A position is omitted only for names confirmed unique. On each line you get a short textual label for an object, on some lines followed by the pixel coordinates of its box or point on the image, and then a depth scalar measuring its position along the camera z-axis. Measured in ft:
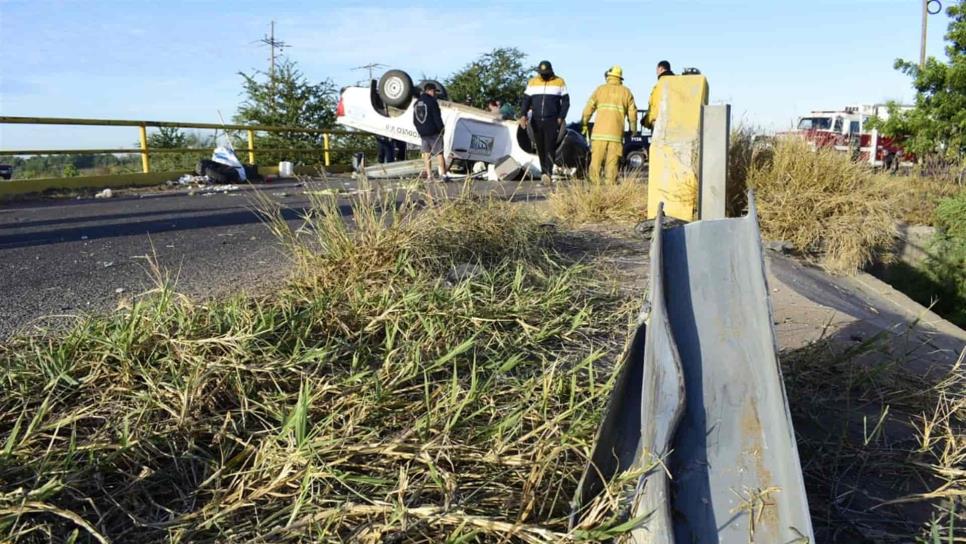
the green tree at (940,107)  39.65
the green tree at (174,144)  61.57
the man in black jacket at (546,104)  35.68
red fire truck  48.14
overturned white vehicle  41.06
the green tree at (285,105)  76.59
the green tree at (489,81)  93.91
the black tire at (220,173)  41.75
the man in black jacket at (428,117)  35.90
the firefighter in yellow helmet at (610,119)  28.19
